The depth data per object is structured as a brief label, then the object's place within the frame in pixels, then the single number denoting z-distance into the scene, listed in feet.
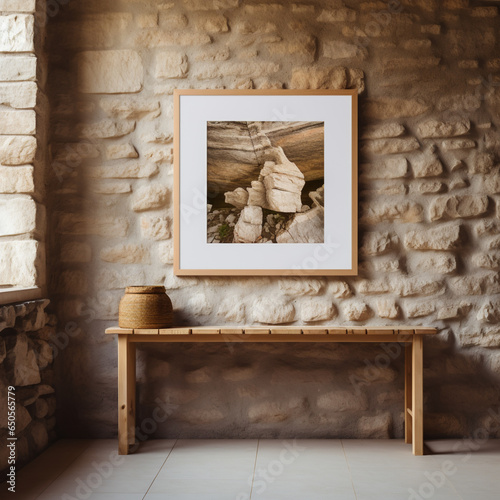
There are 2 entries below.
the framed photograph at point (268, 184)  10.44
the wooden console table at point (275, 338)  9.43
